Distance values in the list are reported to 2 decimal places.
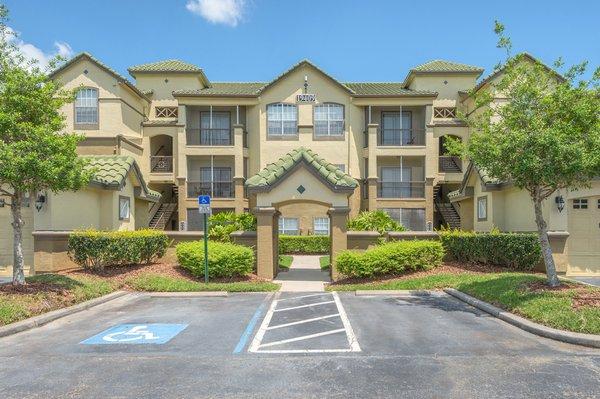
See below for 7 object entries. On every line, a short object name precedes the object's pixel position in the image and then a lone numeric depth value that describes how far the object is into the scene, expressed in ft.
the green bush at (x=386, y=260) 50.72
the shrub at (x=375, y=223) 64.35
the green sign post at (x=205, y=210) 49.39
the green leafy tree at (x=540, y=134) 33.60
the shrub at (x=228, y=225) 57.16
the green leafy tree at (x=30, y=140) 35.50
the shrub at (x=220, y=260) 50.47
